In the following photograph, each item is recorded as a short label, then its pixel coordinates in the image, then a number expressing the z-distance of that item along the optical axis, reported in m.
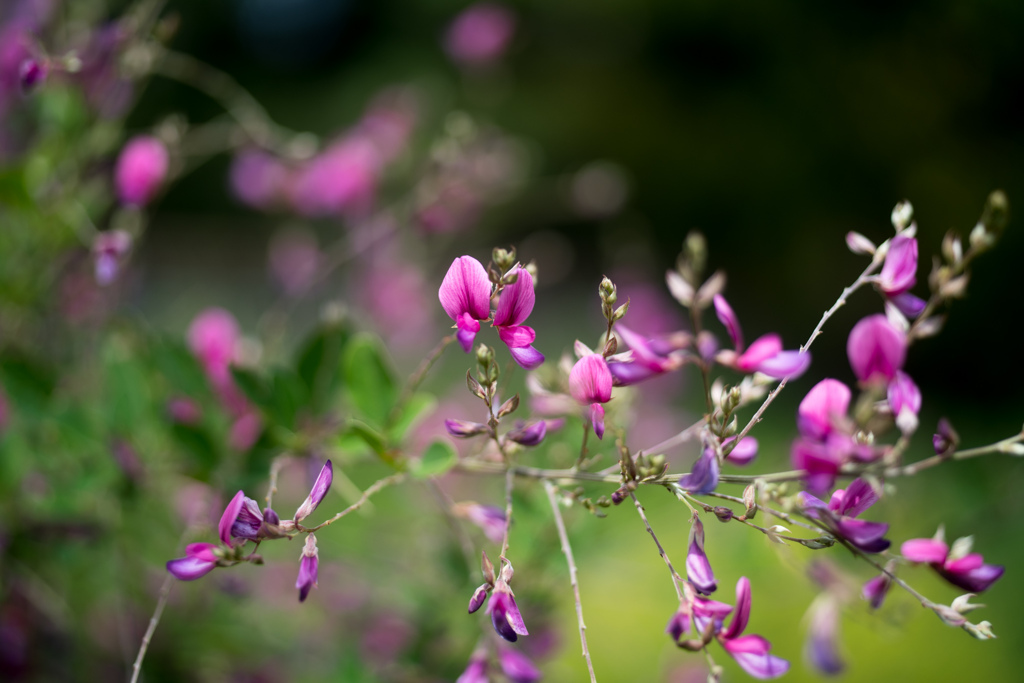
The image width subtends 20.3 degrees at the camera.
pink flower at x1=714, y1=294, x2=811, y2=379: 0.39
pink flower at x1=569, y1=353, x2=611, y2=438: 0.39
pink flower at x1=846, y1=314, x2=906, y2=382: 0.39
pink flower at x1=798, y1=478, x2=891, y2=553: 0.38
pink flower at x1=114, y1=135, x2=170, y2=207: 0.46
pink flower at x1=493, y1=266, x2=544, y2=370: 0.40
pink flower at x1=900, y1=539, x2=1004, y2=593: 0.39
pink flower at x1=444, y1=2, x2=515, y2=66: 0.85
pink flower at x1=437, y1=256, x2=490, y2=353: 0.40
